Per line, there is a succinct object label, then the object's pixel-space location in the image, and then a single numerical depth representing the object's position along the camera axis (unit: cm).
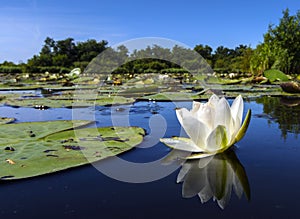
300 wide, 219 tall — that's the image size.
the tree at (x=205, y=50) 3225
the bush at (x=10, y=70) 2116
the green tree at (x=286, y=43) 1345
